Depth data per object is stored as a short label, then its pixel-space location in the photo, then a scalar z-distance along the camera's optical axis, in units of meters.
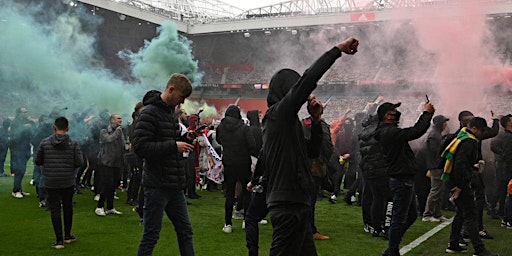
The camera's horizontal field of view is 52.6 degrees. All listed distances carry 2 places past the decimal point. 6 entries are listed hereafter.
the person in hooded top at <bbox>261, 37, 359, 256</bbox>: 3.51
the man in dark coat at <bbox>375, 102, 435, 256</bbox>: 5.74
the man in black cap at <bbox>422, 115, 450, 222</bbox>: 9.05
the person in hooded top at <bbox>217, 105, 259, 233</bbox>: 7.71
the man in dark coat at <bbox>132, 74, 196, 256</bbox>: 4.54
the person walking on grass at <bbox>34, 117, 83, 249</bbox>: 6.58
